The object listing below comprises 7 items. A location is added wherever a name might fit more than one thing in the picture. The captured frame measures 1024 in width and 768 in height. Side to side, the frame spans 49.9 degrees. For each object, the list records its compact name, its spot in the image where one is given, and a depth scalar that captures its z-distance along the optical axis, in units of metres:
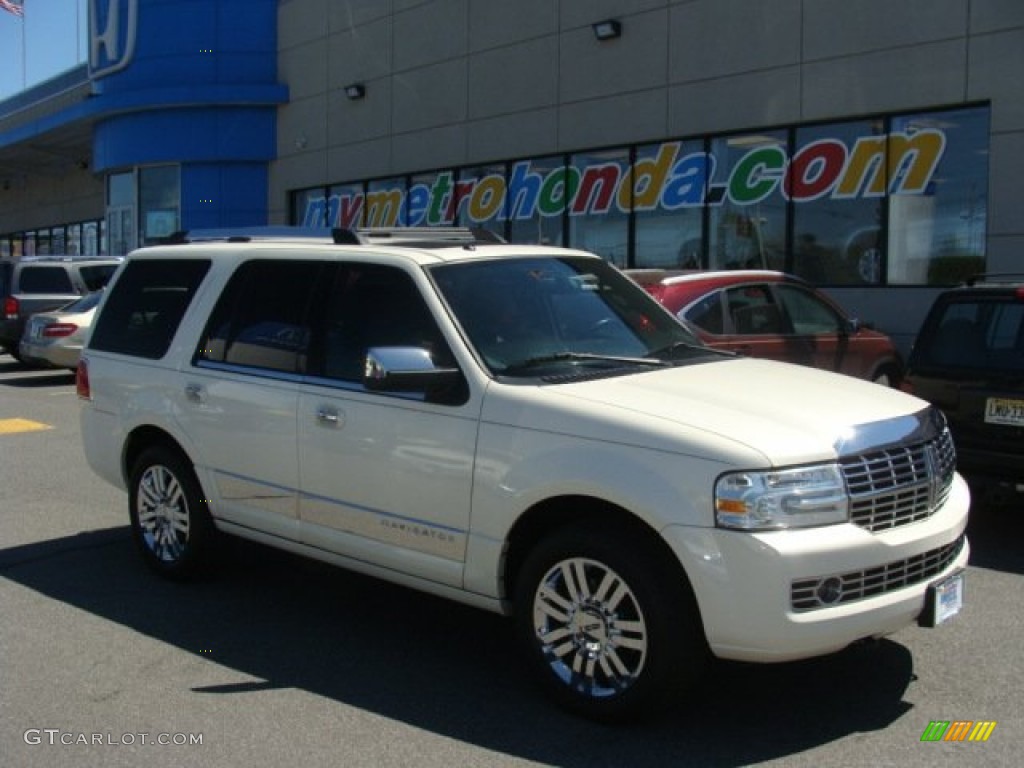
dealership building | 14.04
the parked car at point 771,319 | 8.65
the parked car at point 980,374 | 6.89
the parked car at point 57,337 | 16.89
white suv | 3.95
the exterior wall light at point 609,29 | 17.50
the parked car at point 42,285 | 19.08
